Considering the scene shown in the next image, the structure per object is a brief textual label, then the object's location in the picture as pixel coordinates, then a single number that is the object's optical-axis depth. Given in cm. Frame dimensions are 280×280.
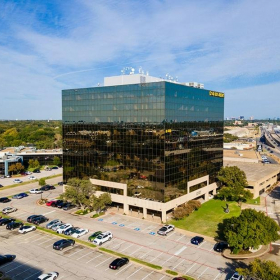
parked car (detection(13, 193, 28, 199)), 8419
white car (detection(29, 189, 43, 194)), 8979
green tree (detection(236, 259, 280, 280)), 3105
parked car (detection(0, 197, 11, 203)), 8022
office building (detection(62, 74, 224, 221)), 6288
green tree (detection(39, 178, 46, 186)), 9288
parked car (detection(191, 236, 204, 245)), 5116
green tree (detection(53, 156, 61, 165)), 13612
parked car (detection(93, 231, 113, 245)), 5150
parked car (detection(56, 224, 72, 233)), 5709
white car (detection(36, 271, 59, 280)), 3891
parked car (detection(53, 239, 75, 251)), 4930
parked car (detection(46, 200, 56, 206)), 7606
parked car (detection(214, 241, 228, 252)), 4841
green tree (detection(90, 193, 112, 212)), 6525
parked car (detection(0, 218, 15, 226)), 6163
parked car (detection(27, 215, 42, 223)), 6325
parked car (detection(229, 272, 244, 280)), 3859
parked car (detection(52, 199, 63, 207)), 7528
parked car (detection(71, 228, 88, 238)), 5495
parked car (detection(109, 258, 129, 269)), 4250
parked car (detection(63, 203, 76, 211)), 7243
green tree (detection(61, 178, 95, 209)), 6688
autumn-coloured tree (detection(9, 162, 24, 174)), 11656
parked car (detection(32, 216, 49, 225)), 6222
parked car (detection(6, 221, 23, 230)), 5909
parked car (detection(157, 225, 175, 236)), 5529
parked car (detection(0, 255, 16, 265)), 4475
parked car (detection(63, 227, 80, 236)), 5578
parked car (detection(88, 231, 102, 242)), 5264
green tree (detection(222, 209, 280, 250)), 4491
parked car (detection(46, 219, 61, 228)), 6003
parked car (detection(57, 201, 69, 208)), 7422
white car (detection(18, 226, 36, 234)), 5731
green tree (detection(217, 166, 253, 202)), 7556
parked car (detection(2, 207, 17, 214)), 6988
